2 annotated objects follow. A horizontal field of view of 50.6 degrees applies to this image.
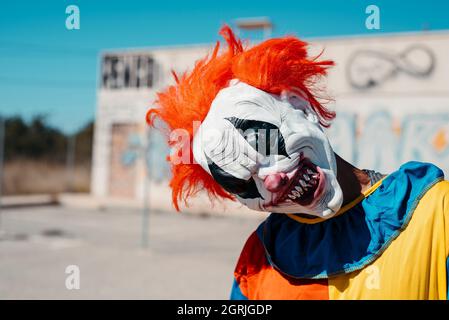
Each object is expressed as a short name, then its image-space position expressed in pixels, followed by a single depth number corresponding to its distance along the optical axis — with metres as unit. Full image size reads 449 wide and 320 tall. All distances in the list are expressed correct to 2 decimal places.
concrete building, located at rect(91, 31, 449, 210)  11.07
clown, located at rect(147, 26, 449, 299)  1.40
